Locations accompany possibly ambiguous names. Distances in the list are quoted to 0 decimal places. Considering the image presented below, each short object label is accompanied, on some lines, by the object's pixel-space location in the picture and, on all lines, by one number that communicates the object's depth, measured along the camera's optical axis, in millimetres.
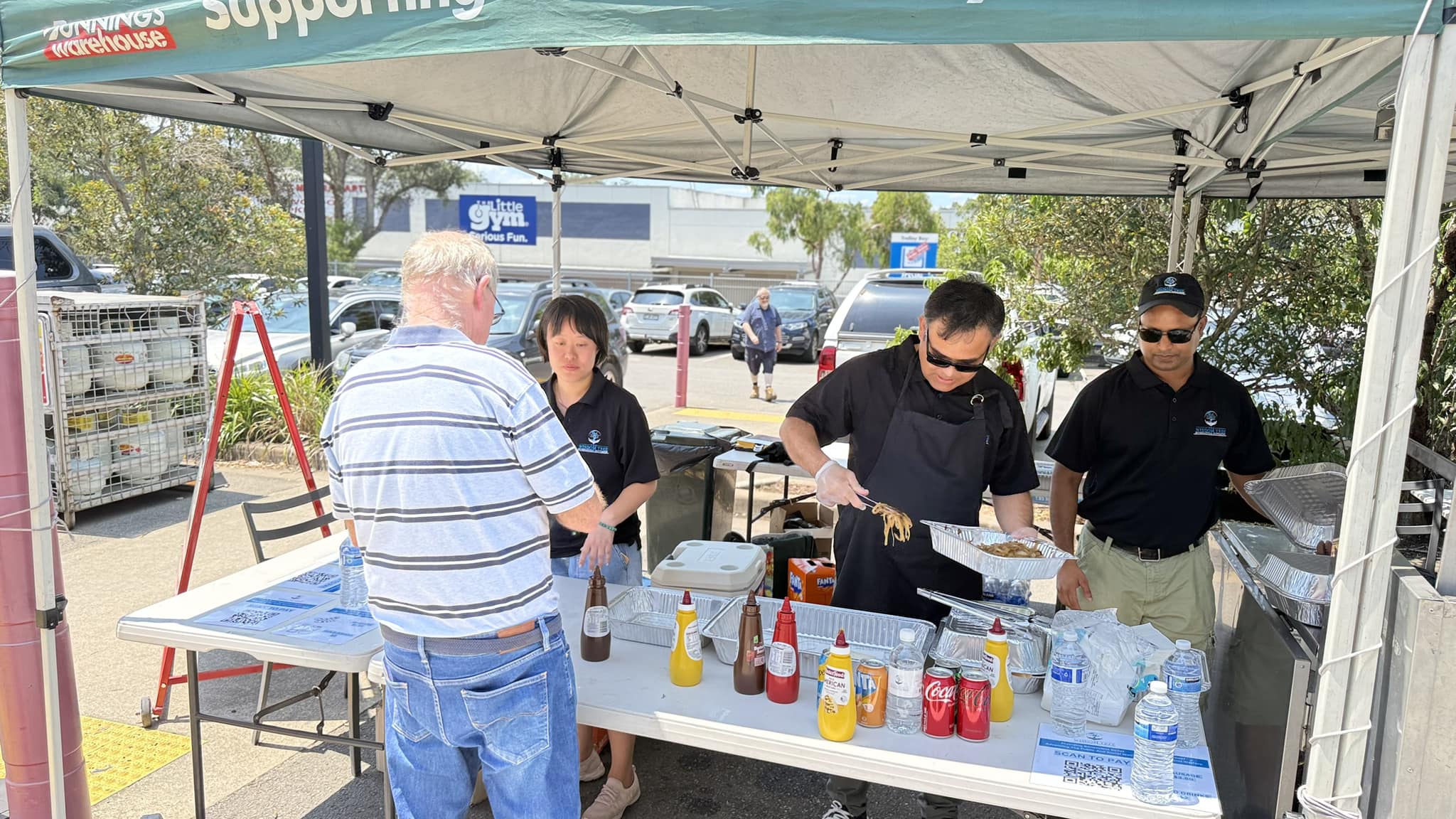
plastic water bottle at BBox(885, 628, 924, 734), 2338
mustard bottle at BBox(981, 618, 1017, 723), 2414
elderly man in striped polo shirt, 1987
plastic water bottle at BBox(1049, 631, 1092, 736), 2396
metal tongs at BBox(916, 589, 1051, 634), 2758
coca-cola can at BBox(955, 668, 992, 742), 2293
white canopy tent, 1901
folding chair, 3713
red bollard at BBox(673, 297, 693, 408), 12812
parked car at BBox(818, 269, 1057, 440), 9070
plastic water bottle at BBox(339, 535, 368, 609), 3184
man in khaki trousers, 3227
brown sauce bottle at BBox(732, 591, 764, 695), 2521
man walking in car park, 13500
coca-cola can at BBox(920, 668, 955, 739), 2305
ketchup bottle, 2479
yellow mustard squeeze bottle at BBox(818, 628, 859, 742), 2273
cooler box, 3090
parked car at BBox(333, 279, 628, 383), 10539
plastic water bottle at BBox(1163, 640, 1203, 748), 2373
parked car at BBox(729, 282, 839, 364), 18516
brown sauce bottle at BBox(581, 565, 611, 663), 2689
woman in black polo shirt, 3432
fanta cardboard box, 3711
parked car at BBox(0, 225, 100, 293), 7840
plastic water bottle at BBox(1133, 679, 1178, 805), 2055
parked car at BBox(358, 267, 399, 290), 23639
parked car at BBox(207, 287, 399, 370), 10180
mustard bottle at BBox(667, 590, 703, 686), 2562
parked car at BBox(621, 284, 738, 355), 18641
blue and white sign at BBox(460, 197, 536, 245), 19438
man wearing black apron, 2951
